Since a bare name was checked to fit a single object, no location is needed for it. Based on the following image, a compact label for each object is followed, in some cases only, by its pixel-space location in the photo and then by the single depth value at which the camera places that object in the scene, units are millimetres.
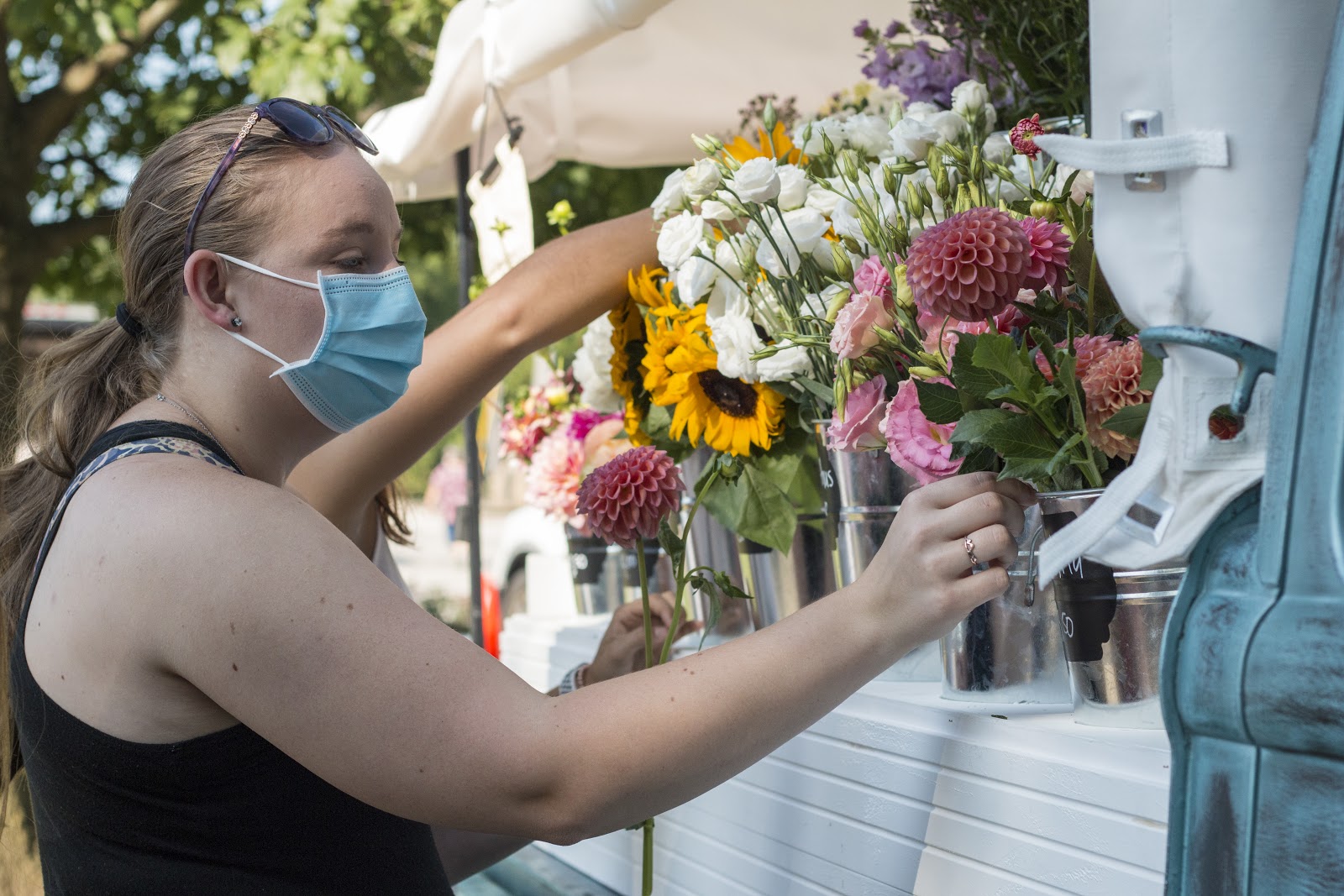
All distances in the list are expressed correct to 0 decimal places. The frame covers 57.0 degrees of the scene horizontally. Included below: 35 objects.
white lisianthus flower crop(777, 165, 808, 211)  1534
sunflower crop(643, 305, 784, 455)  1688
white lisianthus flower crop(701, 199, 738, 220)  1578
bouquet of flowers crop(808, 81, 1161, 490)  1146
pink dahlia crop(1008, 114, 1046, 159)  1358
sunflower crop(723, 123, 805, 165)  1704
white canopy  2996
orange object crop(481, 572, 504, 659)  4164
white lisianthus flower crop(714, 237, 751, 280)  1559
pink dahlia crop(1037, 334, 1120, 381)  1151
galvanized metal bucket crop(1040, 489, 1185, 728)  1164
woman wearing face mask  1101
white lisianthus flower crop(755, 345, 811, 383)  1499
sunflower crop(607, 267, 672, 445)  1975
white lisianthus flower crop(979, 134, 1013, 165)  1510
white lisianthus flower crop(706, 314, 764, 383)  1561
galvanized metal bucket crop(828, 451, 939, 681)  1517
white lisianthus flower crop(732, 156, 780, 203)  1451
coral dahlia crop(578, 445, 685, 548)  1495
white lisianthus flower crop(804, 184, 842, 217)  1538
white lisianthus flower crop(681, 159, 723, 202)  1576
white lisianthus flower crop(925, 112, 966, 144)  1410
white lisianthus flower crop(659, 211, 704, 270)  1625
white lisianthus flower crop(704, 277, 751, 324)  1596
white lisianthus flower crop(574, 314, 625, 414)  2072
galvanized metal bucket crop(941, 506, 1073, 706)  1298
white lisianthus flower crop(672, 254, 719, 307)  1607
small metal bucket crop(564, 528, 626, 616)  2855
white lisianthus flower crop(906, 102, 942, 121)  1478
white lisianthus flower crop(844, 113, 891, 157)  1577
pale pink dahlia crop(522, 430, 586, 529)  2971
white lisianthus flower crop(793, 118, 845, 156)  1612
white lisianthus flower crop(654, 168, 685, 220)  1691
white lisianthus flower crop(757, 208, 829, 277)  1491
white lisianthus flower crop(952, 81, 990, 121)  1429
